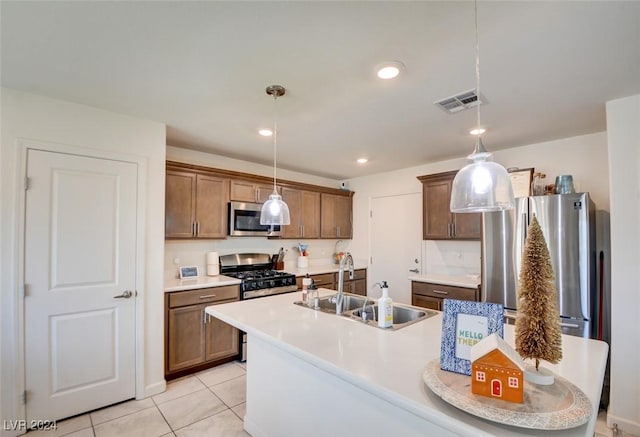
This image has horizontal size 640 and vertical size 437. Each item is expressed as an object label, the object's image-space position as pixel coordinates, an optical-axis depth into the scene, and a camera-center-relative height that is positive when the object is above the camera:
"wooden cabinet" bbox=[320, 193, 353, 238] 4.99 +0.16
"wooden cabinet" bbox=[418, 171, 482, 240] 3.67 +0.10
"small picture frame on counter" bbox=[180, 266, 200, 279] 3.55 -0.54
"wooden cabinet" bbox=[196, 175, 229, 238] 3.56 +0.23
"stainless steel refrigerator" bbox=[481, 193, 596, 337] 2.52 -0.25
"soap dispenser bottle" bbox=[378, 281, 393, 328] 1.82 -0.51
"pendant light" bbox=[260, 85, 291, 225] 2.42 +0.11
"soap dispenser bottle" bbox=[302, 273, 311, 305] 2.49 -0.52
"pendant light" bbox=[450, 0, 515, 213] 1.36 +0.18
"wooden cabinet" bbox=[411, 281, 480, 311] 3.33 -0.79
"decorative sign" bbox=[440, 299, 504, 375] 1.15 -0.40
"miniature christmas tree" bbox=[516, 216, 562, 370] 0.99 -0.28
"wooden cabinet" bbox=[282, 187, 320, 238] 4.50 +0.19
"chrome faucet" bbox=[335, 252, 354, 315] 2.19 -0.43
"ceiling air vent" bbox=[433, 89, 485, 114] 2.23 +0.94
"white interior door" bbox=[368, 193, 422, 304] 4.50 -0.27
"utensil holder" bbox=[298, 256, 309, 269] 4.73 -0.56
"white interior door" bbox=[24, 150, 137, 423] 2.27 -0.45
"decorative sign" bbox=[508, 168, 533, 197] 3.03 +0.43
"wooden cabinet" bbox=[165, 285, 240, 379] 3.01 -1.11
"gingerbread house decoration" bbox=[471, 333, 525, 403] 0.94 -0.47
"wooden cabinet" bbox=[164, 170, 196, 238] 3.33 +0.24
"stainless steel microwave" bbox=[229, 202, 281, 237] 3.85 +0.05
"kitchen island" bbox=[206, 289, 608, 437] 1.09 -0.61
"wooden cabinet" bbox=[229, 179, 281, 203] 3.88 +0.46
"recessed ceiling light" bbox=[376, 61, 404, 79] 1.84 +0.96
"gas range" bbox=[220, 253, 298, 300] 3.53 -0.63
